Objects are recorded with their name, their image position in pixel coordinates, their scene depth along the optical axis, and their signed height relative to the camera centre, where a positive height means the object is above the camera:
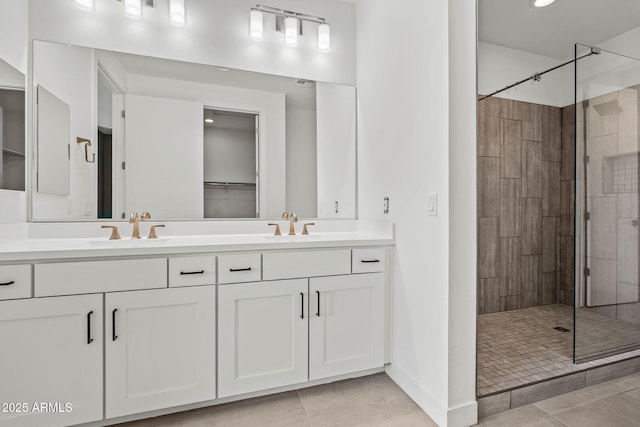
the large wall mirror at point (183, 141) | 1.88 +0.48
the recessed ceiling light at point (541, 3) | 2.30 +1.54
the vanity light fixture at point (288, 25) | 2.21 +1.35
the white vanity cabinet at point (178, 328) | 1.35 -0.56
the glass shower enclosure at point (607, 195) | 2.20 +0.12
